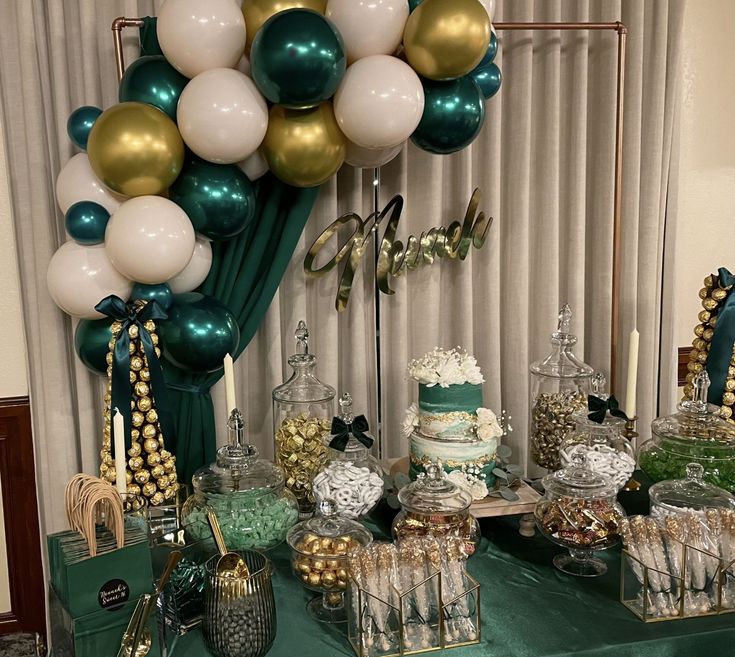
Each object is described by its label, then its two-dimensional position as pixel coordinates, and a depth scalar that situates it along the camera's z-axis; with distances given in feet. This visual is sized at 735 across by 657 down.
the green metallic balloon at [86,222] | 5.53
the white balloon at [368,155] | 6.05
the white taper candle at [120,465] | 4.60
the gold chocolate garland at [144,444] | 5.47
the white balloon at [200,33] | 5.21
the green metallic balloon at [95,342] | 5.83
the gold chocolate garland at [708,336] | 6.29
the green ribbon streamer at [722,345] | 6.32
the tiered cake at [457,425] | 5.57
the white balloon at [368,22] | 5.31
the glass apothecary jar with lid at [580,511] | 4.84
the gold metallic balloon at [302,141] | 5.50
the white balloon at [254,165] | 5.82
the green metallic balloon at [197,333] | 5.70
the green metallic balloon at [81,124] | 5.78
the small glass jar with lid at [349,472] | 5.04
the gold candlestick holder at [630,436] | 6.12
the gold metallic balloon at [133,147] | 5.18
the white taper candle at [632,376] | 5.99
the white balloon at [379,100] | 5.27
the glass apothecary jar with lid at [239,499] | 4.78
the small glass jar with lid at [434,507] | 4.80
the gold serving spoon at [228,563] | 4.10
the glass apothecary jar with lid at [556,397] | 6.12
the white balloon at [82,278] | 5.55
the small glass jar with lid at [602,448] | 5.37
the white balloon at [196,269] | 5.94
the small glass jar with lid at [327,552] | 4.46
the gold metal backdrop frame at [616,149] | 6.70
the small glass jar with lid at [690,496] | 4.83
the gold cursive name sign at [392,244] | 6.90
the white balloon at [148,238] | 5.29
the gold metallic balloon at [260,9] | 5.38
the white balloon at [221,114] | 5.21
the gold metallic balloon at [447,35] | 5.24
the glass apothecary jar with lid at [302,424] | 5.77
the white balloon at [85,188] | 5.69
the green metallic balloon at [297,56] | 4.90
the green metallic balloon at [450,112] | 5.69
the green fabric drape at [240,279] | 6.32
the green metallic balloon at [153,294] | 5.75
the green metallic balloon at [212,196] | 5.59
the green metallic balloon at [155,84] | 5.50
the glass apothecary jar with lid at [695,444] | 5.49
